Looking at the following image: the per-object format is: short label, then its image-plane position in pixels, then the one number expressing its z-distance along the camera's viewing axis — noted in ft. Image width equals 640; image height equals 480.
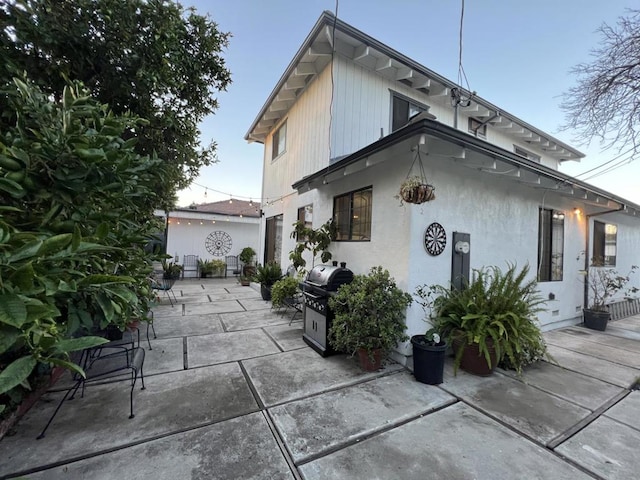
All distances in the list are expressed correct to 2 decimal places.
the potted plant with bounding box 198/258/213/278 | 38.81
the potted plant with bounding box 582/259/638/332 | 18.74
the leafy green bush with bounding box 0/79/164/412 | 2.83
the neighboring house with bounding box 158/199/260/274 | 40.01
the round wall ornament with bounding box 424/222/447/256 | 12.36
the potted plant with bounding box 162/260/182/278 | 23.08
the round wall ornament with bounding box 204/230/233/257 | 43.04
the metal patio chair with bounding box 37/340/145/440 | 8.51
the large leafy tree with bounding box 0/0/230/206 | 8.29
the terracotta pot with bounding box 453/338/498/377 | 11.01
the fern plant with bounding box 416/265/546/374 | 10.79
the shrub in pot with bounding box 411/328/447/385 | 10.23
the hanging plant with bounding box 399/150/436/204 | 10.68
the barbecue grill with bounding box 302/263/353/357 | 12.67
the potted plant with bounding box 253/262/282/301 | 23.98
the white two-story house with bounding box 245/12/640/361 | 12.34
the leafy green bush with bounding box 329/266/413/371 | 11.01
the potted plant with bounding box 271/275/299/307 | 19.26
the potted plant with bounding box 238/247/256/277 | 37.63
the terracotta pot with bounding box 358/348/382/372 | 11.13
